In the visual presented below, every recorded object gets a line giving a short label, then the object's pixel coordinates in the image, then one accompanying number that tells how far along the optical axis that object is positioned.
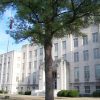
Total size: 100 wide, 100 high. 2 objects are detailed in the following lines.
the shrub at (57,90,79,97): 21.11
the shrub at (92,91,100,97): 21.47
